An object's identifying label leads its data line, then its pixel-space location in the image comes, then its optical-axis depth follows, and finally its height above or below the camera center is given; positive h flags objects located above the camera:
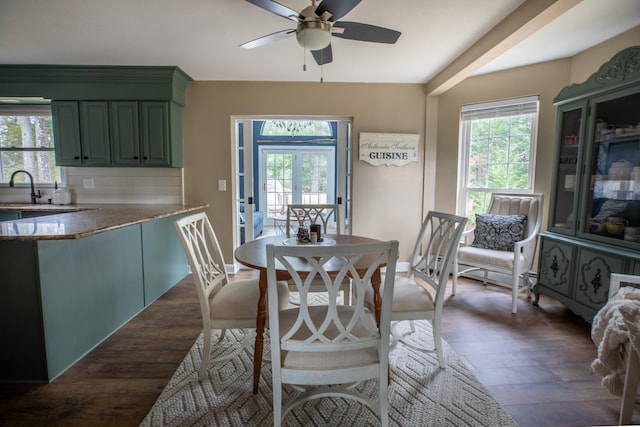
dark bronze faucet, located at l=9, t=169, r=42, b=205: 3.50 -0.18
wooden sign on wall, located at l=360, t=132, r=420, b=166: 3.56 +0.39
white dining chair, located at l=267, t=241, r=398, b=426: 1.11 -0.66
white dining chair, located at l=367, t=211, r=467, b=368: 1.71 -0.68
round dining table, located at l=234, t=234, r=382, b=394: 1.50 -0.53
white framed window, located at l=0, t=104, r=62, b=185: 3.68 +0.33
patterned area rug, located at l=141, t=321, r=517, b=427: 1.45 -1.16
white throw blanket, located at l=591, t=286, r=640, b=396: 1.26 -0.66
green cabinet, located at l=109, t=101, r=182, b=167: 3.27 +0.48
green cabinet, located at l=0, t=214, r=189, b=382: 1.65 -0.77
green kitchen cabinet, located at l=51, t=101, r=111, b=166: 3.25 +0.47
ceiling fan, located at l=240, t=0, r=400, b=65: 1.55 +0.88
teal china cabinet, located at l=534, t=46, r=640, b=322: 2.10 -0.04
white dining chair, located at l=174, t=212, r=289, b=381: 1.61 -0.69
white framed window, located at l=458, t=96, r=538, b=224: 3.28 +0.36
